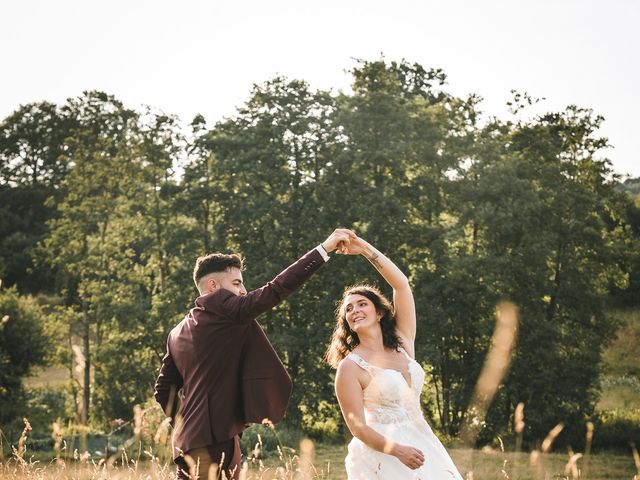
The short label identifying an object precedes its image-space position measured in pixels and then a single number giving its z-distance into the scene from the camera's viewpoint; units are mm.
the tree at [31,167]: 37094
